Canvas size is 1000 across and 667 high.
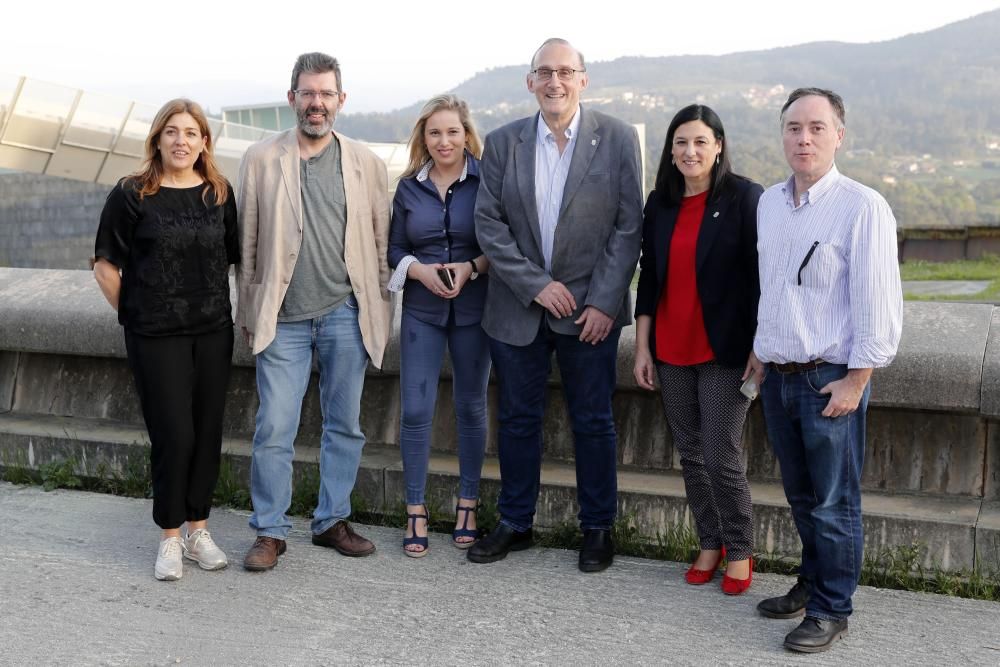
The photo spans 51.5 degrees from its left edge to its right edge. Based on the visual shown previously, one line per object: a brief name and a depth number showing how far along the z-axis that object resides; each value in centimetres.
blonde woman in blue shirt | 449
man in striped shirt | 333
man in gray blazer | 423
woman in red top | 387
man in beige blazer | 438
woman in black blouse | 424
